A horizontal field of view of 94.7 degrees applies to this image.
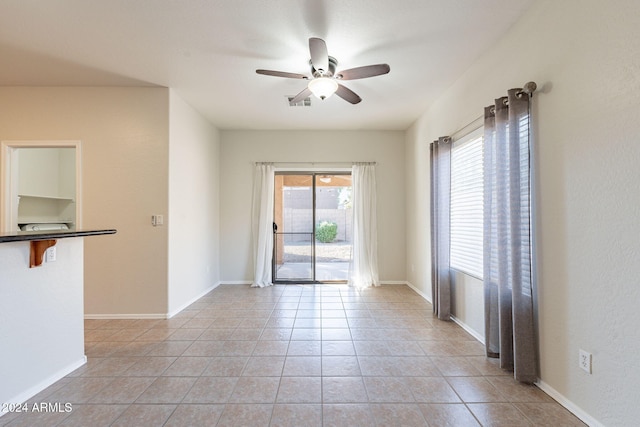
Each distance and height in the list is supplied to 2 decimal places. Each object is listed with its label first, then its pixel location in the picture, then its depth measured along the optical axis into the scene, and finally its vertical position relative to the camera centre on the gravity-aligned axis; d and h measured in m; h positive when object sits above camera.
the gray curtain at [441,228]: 3.40 -0.11
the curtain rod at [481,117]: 2.05 +0.93
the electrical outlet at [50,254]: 2.15 -0.25
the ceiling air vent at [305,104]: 3.88 +1.56
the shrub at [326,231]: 5.36 -0.21
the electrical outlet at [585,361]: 1.69 -0.83
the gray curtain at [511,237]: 2.07 -0.14
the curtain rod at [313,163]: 5.23 +1.00
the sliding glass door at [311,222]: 5.36 -0.05
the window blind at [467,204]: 2.90 +0.15
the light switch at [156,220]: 3.50 +0.01
